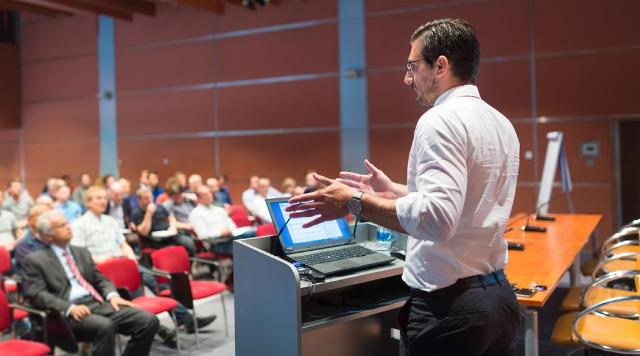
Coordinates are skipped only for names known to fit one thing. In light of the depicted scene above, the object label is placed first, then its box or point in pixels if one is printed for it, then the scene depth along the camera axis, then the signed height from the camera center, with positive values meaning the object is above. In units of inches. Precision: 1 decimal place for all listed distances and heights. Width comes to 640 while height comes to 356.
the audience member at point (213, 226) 248.7 -22.5
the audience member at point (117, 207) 292.0 -15.2
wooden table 101.0 -20.6
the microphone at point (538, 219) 184.5 -18.2
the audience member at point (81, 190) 395.5 -8.3
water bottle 108.5 -12.9
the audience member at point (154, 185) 386.7 -5.5
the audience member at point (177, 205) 278.5 -13.8
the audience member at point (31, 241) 158.7 -18.0
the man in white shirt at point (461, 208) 58.5 -3.6
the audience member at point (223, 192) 359.9 -10.8
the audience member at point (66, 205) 296.0 -13.8
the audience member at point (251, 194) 333.9 -10.9
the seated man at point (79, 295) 143.8 -30.8
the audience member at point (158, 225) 248.8 -21.5
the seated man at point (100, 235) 201.4 -20.2
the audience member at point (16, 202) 338.6 -13.7
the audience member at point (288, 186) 345.4 -6.8
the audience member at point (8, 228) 257.0 -22.1
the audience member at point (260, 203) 299.4 -15.3
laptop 90.9 -12.6
